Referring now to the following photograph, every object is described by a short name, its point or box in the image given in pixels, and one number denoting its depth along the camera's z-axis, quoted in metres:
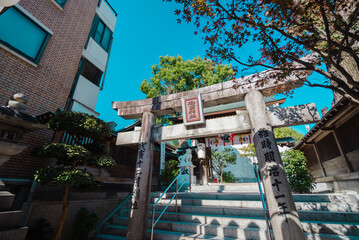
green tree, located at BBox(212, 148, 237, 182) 19.61
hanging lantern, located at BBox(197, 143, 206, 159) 13.29
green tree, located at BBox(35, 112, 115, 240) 4.55
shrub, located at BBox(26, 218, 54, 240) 4.79
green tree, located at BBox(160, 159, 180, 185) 12.17
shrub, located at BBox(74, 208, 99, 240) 5.85
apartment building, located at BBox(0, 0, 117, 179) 6.61
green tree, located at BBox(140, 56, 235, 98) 16.75
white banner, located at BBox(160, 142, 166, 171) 11.08
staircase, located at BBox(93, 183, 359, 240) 4.22
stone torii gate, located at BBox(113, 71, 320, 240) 3.97
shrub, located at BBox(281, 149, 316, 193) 8.35
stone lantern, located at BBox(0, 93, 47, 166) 2.89
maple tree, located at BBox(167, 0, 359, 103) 2.95
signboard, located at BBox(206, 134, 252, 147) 12.88
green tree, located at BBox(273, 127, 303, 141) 24.75
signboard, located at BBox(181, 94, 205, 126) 5.61
